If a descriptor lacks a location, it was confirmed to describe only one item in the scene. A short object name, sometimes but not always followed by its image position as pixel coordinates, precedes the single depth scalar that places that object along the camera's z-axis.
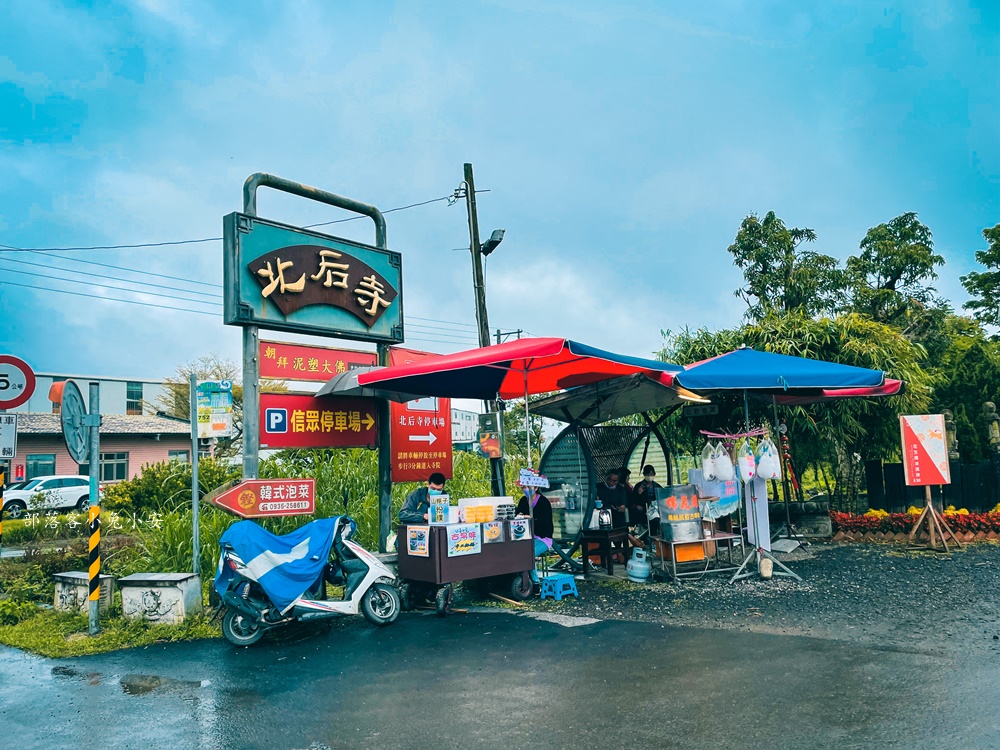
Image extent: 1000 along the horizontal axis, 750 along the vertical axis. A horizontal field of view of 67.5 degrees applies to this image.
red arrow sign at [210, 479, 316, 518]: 7.80
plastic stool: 8.58
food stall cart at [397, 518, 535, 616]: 7.89
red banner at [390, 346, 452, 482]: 9.95
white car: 24.89
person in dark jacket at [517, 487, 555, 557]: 9.51
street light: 15.54
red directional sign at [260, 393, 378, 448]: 8.55
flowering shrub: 11.34
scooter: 6.94
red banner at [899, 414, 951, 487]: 10.74
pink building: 31.36
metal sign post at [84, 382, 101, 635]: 7.45
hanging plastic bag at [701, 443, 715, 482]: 9.09
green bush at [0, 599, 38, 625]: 8.51
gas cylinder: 9.18
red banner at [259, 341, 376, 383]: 8.60
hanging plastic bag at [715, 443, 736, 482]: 9.05
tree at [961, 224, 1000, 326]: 24.11
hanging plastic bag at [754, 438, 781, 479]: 8.91
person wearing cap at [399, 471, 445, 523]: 8.38
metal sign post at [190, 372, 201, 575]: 7.81
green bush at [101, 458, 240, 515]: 13.19
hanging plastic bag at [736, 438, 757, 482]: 8.86
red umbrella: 7.59
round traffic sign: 7.77
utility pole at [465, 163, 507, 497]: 15.23
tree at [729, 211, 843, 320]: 23.77
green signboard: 8.34
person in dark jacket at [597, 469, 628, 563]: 10.30
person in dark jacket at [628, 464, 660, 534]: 10.63
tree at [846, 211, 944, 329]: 24.70
